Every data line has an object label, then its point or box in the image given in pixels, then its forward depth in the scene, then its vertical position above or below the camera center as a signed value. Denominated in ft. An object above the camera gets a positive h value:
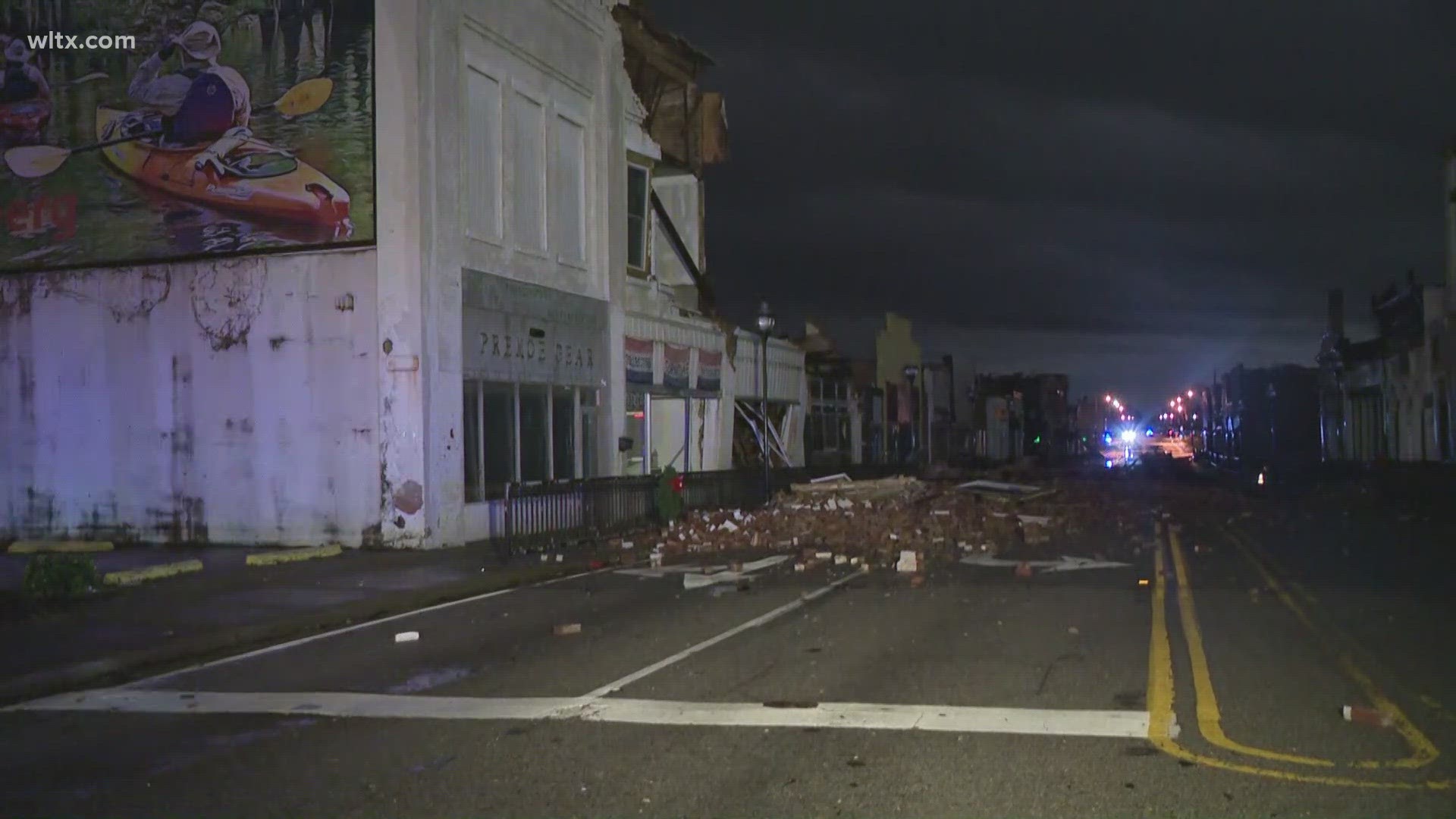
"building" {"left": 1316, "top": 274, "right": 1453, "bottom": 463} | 146.82 +6.06
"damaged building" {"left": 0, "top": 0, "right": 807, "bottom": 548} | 65.21 +6.82
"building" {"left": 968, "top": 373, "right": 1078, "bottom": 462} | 283.38 +5.90
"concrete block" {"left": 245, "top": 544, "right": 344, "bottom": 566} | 59.21 -4.84
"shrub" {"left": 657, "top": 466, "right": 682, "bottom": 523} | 78.07 -3.13
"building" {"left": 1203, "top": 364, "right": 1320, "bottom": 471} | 164.66 +2.87
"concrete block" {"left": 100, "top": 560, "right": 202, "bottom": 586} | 51.26 -4.86
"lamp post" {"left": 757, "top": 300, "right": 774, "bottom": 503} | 91.15 +8.44
